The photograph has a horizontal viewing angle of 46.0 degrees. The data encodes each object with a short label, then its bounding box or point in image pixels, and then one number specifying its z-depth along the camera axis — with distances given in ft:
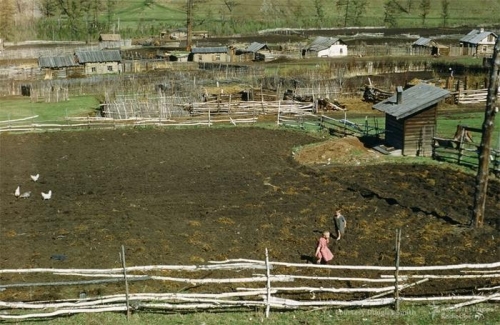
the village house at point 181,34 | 333.01
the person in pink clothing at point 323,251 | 50.39
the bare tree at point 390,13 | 409.90
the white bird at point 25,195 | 71.46
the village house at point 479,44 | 238.48
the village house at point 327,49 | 244.22
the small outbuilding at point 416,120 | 87.76
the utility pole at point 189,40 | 268.66
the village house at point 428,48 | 245.65
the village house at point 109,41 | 278.26
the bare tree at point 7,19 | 313.73
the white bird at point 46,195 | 70.13
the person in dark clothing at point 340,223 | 55.57
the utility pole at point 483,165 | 57.82
